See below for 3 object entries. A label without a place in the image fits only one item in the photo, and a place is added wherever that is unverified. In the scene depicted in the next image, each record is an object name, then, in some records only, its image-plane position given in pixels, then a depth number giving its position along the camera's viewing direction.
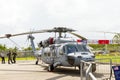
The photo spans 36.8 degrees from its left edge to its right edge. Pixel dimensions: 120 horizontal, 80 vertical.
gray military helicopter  11.75
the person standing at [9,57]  22.71
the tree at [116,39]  60.11
